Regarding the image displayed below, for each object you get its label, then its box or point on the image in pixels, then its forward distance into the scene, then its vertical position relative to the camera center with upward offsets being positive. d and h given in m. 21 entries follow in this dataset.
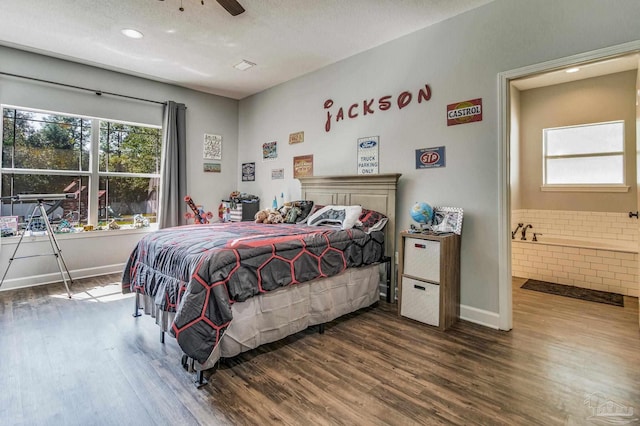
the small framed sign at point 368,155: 3.53 +0.68
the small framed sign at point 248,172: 5.19 +0.72
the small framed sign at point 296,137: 4.36 +1.08
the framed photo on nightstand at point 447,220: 2.82 -0.04
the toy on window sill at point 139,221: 4.62 -0.08
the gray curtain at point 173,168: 4.61 +0.69
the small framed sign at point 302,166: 4.25 +0.68
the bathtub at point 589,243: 3.73 -0.34
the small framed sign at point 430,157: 3.02 +0.56
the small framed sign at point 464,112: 2.79 +0.92
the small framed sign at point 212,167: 5.15 +0.78
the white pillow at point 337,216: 3.15 +0.00
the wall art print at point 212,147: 5.14 +1.11
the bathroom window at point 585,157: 4.06 +0.78
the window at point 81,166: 3.75 +0.64
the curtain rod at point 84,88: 3.60 +1.58
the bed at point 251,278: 1.87 -0.44
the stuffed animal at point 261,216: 3.64 +0.00
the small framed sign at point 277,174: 4.70 +0.62
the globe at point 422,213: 2.84 +0.03
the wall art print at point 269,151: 4.78 +0.98
